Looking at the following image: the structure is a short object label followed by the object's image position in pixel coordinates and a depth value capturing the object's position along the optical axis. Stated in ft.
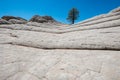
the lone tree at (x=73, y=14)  82.00
